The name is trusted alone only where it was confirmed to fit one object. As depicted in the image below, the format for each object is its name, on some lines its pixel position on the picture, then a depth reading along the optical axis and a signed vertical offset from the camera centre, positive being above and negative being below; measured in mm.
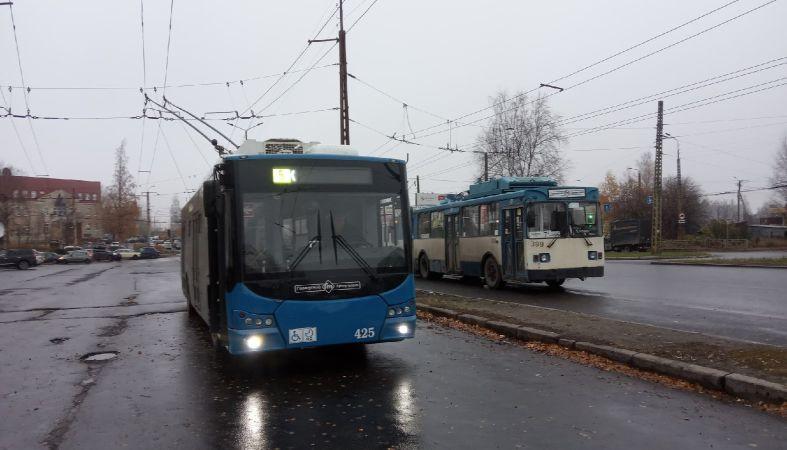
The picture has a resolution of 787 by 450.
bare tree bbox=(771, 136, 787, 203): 62638 +5654
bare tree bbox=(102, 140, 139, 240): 81438 +5795
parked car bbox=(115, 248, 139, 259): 70000 -1500
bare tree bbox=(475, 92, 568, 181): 46344 +7320
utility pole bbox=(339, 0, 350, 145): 18484 +4453
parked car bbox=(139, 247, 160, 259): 68875 -1489
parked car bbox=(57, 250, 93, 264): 57800 -1496
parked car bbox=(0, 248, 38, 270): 47656 -1216
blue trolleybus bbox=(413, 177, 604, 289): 15562 -8
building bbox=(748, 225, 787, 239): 67375 -574
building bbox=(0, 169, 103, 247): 68312 +4387
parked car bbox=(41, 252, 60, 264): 59662 -1482
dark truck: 52781 -495
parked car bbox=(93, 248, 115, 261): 63612 -1407
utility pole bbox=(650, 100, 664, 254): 33781 +1852
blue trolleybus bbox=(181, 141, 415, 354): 6809 -172
